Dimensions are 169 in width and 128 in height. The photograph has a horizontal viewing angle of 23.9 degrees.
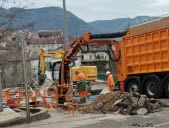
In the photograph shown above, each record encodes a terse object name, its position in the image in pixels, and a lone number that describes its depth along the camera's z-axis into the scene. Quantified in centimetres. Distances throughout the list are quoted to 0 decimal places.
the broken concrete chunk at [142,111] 1343
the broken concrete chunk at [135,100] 1416
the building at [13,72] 4475
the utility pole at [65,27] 2439
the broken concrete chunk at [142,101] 1392
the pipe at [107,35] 1928
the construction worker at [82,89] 1761
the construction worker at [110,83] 2319
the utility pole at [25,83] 1207
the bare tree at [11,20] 1886
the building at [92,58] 9154
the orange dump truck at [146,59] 1820
